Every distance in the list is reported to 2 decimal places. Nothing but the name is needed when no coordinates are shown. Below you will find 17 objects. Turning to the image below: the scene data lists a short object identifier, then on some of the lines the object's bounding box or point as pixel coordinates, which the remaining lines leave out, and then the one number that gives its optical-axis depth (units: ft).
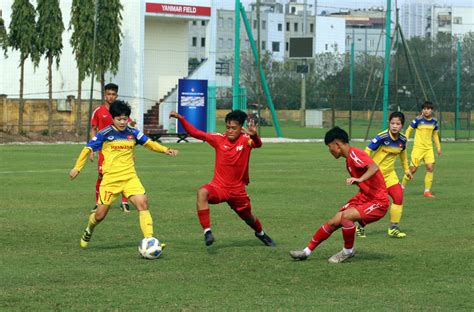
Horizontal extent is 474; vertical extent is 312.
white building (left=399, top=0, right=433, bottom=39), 568.41
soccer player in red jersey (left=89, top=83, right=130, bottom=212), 55.83
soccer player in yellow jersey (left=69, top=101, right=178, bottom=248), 41.42
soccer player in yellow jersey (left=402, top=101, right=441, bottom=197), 73.56
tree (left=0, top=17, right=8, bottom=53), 166.40
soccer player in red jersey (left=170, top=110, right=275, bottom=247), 41.63
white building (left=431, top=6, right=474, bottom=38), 552.41
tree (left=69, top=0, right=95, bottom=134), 171.01
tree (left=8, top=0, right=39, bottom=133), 164.86
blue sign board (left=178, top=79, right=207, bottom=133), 175.11
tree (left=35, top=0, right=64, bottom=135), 166.81
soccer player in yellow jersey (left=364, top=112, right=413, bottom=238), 48.80
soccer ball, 38.29
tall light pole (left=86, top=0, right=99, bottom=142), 148.97
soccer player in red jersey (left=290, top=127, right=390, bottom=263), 37.52
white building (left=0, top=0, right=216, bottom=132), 195.42
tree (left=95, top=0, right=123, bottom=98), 174.09
